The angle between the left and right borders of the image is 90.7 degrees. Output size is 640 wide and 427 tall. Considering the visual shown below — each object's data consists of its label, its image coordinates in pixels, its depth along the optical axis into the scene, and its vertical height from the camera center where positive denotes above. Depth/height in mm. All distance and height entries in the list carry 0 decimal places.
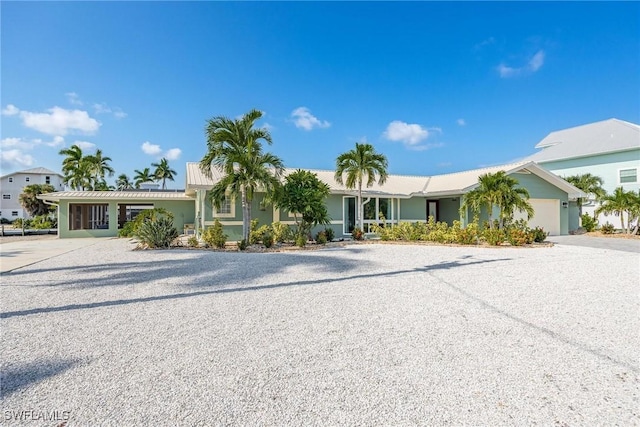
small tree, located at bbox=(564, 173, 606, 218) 23641 +2288
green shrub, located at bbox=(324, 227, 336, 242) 14895 -785
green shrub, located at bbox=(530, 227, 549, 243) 14320 -920
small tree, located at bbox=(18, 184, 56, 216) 32603 +1879
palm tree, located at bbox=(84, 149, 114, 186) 29766 +5280
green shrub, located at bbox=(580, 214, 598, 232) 21500 -583
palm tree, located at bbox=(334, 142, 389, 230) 15570 +2648
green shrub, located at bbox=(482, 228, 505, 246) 13398 -912
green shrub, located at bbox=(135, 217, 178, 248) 12031 -552
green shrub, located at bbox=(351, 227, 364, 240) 15672 -842
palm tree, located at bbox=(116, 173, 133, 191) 48312 +5953
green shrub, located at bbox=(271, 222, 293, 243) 13859 -660
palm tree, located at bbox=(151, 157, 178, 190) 45938 +7116
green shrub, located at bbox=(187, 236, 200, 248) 12336 -935
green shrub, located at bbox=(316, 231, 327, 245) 13920 -946
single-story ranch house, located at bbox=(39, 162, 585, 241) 17141 +893
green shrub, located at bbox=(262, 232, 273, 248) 12695 -917
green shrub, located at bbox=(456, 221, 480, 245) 13773 -878
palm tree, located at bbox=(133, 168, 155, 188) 44312 +6127
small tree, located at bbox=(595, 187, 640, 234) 18328 +555
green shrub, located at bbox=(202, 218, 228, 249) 12492 -726
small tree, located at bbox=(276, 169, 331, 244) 13141 +789
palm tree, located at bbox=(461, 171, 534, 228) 13664 +857
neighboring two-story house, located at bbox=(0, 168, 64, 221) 46000 +5583
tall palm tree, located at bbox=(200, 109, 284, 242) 12008 +2285
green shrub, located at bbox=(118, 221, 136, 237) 15377 -497
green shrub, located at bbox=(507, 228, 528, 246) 13289 -924
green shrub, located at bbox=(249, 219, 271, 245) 13109 -647
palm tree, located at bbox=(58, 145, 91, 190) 28953 +4986
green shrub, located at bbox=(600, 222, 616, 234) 19734 -926
